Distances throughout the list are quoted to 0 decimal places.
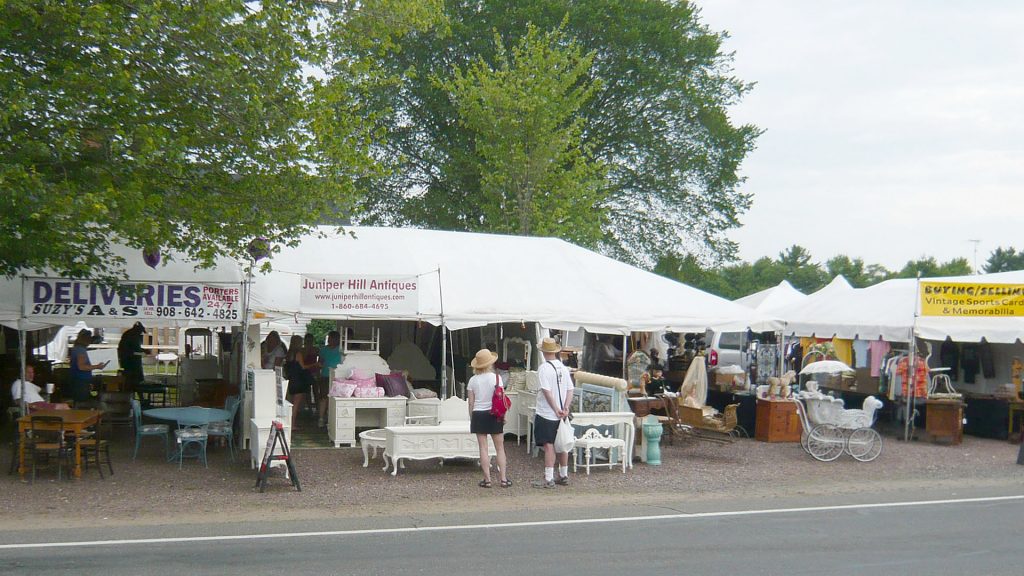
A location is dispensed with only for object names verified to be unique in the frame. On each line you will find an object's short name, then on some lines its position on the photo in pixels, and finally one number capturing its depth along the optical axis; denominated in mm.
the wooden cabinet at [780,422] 15914
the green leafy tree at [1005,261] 62375
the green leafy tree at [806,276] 71062
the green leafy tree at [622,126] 30781
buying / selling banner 15914
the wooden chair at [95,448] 11422
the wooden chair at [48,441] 11039
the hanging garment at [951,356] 18984
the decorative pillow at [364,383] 14531
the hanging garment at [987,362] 18419
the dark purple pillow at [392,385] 14906
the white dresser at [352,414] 14273
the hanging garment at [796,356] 26484
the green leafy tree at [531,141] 24750
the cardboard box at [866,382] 19156
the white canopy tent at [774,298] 28672
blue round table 12497
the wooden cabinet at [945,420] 16031
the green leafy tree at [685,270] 35531
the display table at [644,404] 14133
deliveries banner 12320
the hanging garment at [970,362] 18688
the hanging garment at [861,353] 19188
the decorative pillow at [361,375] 14648
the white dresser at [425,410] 14038
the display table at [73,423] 11133
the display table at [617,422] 12750
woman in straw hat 11125
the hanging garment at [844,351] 23641
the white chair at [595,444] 12344
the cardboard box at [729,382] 18234
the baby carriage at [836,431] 13906
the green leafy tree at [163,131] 9898
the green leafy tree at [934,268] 64500
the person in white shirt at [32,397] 12328
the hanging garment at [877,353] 18484
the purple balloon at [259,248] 12219
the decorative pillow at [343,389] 14375
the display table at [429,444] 12039
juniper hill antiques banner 13992
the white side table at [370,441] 12680
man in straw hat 11258
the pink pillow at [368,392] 14438
